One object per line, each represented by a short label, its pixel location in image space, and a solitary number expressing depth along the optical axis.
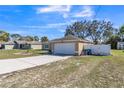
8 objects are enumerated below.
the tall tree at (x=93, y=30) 22.89
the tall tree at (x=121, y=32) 22.30
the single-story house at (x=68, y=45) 10.56
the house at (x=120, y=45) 19.70
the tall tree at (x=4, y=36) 30.28
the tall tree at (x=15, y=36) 40.49
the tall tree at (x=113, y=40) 20.69
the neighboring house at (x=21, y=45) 23.37
